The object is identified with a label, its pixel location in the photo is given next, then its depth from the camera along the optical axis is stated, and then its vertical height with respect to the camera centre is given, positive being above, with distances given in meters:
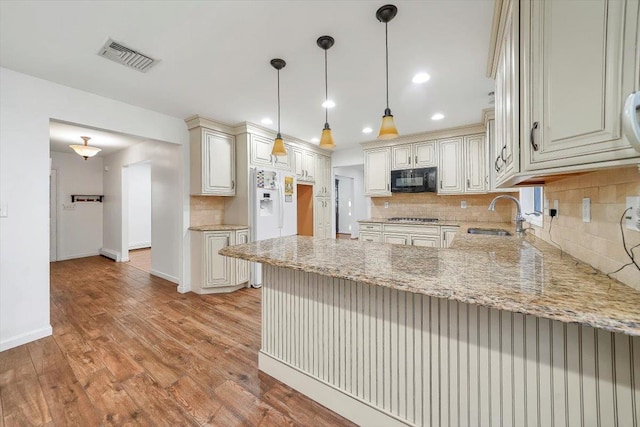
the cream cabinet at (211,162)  3.63 +0.75
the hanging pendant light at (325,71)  1.93 +1.27
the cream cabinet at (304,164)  4.83 +0.95
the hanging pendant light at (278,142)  2.25 +0.64
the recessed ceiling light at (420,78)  2.49 +1.32
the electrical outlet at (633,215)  0.86 -0.01
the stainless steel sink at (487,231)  3.14 -0.24
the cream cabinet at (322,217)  5.37 -0.08
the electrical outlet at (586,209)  1.24 +0.01
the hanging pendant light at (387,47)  1.65 +1.28
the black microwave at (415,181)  4.26 +0.54
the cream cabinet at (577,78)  0.73 +0.44
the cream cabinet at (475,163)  3.89 +0.74
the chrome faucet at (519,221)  2.57 -0.10
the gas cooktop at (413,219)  4.45 -0.12
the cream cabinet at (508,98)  1.19 +0.63
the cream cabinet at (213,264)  3.60 -0.72
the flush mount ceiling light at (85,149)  4.59 +1.19
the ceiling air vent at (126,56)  2.04 +1.33
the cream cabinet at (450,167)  4.09 +0.72
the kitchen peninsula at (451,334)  0.88 -0.56
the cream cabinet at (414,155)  4.34 +0.99
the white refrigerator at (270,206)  3.83 +0.11
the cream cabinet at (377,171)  4.76 +0.77
